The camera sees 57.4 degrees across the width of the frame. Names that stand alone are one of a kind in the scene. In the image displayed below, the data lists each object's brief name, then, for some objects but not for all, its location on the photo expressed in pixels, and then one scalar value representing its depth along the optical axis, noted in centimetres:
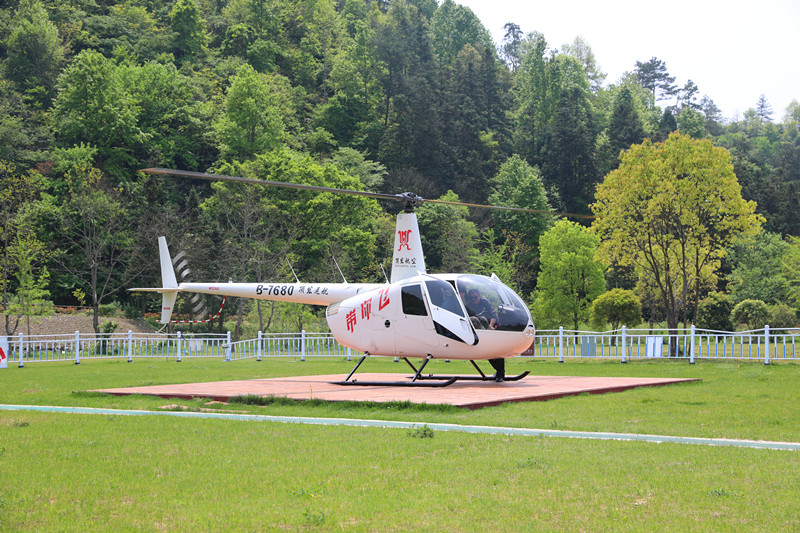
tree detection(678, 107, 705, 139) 8600
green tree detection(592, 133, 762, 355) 2794
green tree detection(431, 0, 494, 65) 10674
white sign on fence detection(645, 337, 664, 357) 2361
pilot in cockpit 1525
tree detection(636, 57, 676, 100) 13100
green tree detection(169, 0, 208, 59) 8444
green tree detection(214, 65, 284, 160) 6275
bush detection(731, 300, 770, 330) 3800
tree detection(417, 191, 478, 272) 5334
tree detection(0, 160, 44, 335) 3734
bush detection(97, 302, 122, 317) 4850
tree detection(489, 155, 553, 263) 6412
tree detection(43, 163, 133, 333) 4434
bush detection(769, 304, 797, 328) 4009
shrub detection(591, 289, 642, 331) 3622
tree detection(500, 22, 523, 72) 13238
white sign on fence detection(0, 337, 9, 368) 2016
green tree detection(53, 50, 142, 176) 5875
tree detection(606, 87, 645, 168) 7819
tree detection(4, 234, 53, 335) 3494
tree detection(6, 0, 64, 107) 6694
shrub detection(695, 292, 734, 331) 4097
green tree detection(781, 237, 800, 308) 4775
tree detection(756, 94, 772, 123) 17338
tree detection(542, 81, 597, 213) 7669
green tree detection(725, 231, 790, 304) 4928
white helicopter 1532
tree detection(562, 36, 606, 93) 12056
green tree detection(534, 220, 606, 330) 4462
